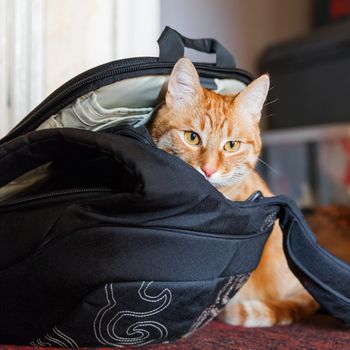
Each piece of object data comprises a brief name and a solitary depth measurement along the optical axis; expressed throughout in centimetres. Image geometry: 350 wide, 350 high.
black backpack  67
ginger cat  92
